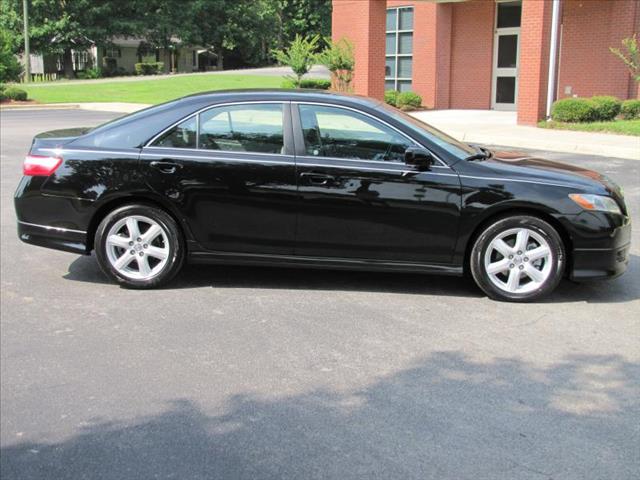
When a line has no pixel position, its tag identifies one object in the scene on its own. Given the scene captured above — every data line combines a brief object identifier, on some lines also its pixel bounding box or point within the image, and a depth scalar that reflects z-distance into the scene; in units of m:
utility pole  51.03
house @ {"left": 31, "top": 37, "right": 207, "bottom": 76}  67.56
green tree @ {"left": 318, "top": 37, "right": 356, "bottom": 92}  24.77
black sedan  5.71
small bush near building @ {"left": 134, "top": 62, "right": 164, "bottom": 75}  65.75
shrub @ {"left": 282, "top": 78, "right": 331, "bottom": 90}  28.07
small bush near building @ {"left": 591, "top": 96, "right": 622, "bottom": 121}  18.67
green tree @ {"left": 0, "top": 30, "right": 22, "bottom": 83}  37.28
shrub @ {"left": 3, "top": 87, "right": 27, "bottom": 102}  35.03
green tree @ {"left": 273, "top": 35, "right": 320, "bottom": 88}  26.75
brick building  19.67
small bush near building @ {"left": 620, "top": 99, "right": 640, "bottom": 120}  18.95
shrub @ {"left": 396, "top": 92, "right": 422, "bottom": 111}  25.02
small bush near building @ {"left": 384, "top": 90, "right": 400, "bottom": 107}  25.47
